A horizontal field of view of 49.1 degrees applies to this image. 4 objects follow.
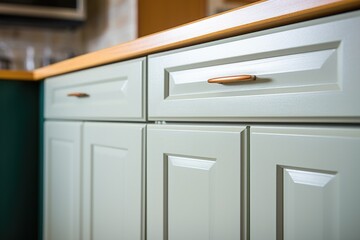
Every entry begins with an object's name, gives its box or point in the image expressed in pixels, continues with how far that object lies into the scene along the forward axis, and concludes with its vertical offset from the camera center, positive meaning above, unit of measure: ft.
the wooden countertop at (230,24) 1.88 +0.60
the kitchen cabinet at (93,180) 3.13 -0.49
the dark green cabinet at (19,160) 4.75 -0.40
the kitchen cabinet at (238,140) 1.87 -0.07
